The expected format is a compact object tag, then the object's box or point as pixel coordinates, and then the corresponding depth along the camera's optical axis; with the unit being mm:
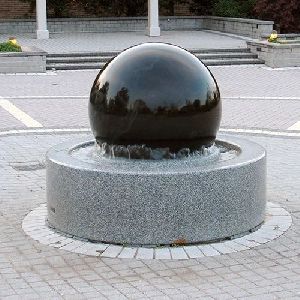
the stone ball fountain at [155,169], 6941
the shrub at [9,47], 23242
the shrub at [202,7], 37531
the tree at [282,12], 29938
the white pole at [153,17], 32156
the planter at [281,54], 24719
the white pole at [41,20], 30656
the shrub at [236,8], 34719
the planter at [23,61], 22531
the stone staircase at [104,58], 24156
